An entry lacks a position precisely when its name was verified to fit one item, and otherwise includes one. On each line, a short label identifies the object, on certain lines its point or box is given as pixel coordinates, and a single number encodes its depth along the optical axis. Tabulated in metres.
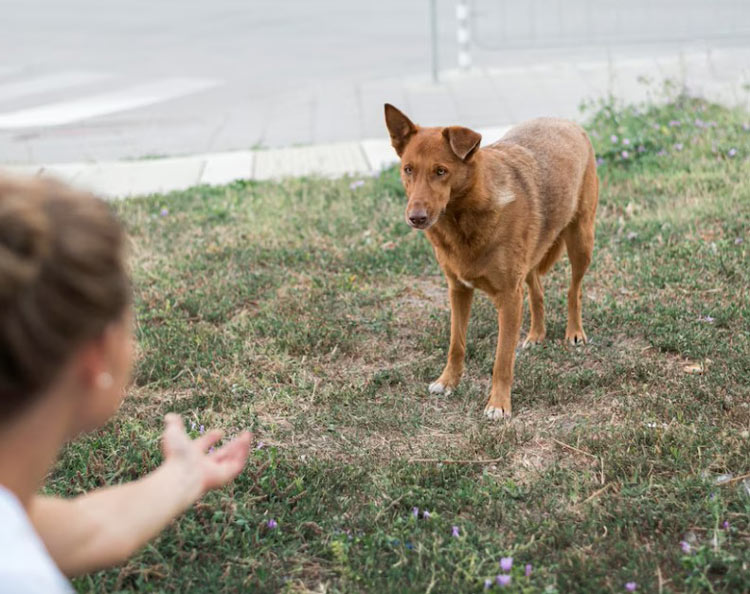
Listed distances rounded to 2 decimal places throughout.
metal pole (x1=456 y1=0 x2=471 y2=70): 12.65
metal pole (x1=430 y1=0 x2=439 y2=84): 11.43
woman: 1.29
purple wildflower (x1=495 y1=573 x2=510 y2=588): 2.82
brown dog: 4.01
